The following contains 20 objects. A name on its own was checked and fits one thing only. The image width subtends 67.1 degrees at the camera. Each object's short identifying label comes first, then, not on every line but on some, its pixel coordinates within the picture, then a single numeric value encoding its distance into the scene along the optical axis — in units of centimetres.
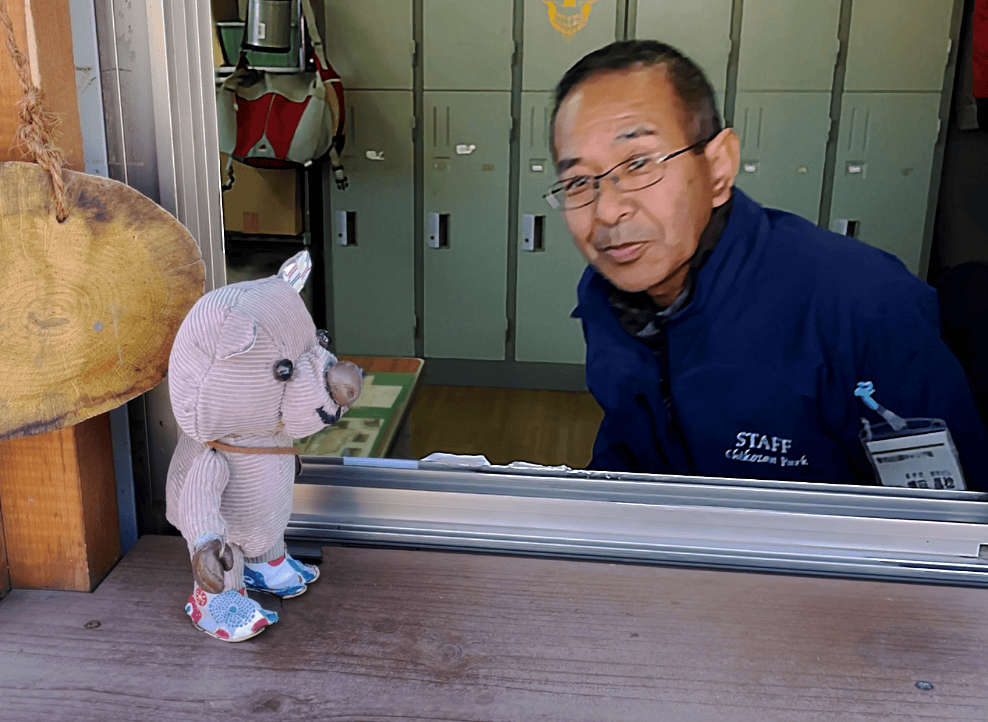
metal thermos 295
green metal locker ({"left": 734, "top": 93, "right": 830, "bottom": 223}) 312
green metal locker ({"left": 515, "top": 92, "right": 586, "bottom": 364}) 336
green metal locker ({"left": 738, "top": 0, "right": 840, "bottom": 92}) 303
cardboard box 344
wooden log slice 71
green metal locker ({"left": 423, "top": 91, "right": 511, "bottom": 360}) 342
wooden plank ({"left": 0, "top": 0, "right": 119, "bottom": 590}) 77
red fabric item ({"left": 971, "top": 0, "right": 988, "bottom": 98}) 215
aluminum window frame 89
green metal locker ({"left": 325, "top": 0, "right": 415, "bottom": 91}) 337
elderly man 160
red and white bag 304
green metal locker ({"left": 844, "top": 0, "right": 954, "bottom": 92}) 301
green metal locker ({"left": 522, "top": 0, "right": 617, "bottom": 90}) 318
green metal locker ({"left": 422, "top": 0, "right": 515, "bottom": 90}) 329
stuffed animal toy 68
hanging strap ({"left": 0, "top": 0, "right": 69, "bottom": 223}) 70
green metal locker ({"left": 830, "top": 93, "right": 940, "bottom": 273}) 312
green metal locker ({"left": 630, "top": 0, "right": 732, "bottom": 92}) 297
